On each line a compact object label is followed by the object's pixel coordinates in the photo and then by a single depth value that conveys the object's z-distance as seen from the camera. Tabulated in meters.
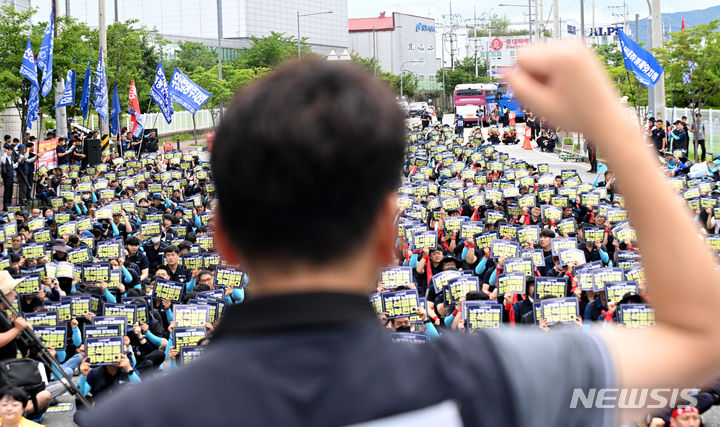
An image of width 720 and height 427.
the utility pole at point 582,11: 48.48
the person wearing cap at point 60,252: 14.96
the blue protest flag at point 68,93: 27.61
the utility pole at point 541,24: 46.85
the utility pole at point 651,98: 30.44
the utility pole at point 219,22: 47.07
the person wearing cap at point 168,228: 17.64
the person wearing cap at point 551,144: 45.78
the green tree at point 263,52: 68.81
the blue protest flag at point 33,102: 24.14
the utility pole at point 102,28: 32.06
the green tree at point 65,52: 29.22
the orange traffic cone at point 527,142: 47.19
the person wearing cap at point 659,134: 26.70
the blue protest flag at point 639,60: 21.95
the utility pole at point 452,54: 118.91
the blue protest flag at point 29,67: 24.17
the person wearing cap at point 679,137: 27.56
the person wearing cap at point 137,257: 15.21
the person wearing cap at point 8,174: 24.58
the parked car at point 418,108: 79.46
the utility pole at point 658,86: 26.61
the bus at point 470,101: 68.25
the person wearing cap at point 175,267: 13.79
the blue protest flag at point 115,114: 33.94
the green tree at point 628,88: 40.56
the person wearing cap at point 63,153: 30.46
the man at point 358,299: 1.17
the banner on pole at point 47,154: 26.65
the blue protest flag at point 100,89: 30.27
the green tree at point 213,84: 50.09
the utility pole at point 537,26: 45.11
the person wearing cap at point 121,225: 18.16
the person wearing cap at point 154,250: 16.30
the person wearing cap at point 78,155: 30.91
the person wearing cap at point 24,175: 25.16
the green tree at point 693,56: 30.81
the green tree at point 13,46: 27.52
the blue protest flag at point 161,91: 30.88
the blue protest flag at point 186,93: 28.56
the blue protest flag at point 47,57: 25.15
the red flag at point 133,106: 33.03
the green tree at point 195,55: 68.82
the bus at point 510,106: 66.89
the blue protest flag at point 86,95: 30.61
